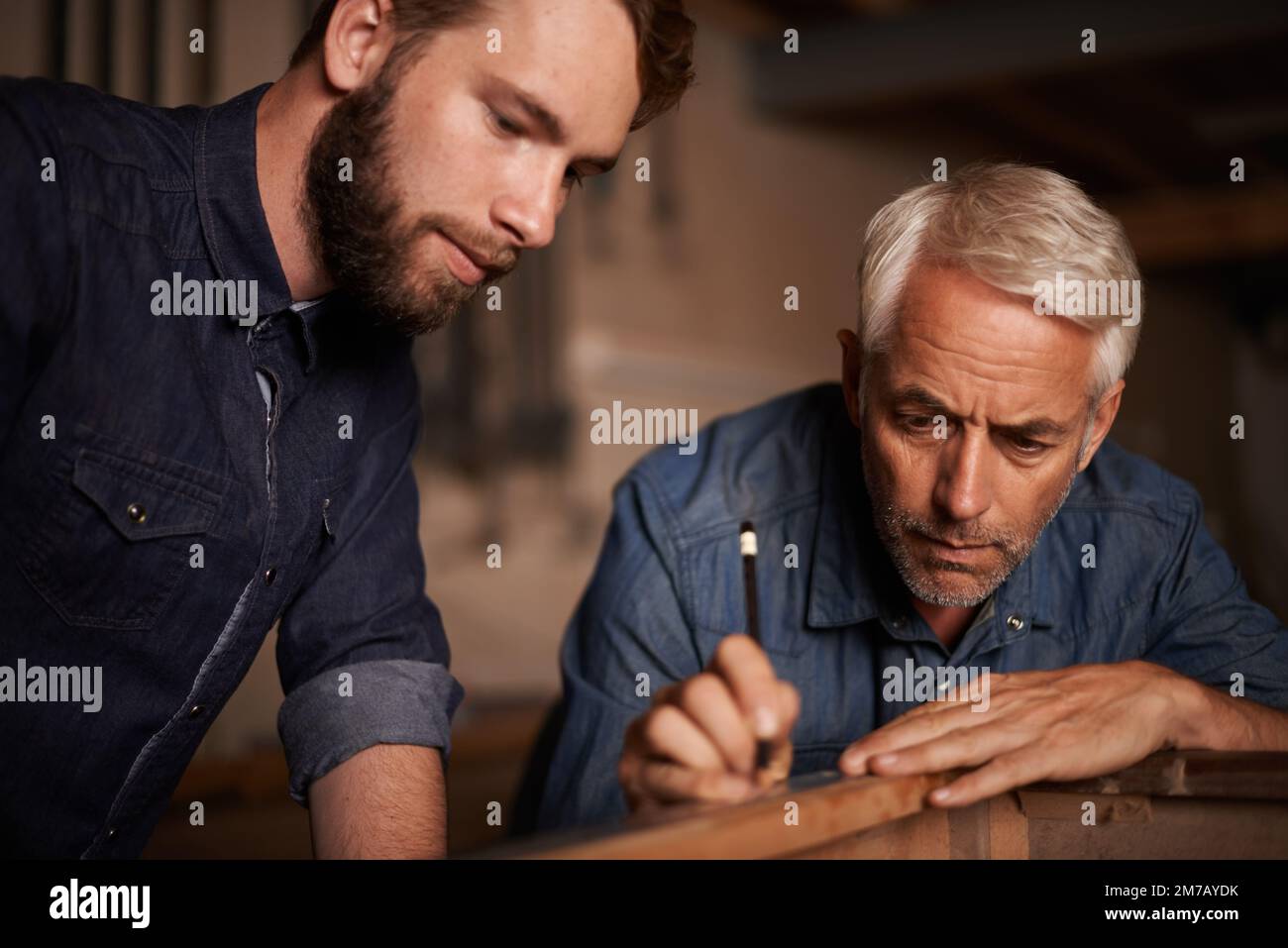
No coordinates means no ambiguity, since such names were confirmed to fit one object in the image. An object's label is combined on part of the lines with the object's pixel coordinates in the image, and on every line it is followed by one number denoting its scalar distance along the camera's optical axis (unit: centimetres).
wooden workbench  107
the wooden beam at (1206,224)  591
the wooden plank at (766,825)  75
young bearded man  127
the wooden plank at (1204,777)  116
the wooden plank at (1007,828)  124
